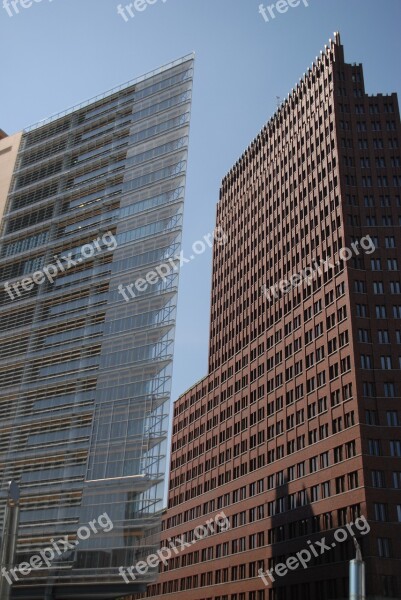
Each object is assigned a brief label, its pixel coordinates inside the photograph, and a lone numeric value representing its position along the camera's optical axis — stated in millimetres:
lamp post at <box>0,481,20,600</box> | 26938
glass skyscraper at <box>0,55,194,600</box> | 55750
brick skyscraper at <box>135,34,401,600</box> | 75625
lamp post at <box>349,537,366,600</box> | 23625
